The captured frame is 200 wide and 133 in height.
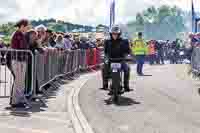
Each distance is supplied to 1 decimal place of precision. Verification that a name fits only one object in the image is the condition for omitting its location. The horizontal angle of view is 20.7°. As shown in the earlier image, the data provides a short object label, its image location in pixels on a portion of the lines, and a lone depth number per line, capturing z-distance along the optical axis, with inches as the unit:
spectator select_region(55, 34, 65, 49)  814.0
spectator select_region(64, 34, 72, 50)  858.1
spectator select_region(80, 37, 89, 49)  1142.2
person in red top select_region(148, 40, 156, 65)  1546.5
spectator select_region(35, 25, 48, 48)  617.7
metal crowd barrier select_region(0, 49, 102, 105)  472.7
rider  541.0
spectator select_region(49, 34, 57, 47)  798.5
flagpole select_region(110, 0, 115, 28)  1633.9
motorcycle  525.7
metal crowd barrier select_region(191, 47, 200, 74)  771.6
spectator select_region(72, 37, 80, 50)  990.5
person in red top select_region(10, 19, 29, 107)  470.9
